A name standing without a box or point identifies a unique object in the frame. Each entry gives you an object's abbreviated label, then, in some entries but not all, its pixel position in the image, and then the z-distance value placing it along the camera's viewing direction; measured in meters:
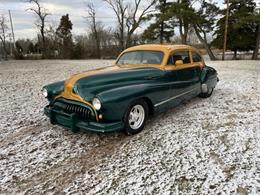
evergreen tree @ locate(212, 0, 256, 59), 23.06
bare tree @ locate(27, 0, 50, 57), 36.75
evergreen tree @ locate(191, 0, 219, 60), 24.21
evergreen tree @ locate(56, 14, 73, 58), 36.06
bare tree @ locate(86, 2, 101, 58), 40.16
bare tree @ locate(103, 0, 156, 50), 36.66
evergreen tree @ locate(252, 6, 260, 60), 23.41
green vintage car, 3.42
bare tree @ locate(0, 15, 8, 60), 42.06
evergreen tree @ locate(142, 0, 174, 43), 27.42
